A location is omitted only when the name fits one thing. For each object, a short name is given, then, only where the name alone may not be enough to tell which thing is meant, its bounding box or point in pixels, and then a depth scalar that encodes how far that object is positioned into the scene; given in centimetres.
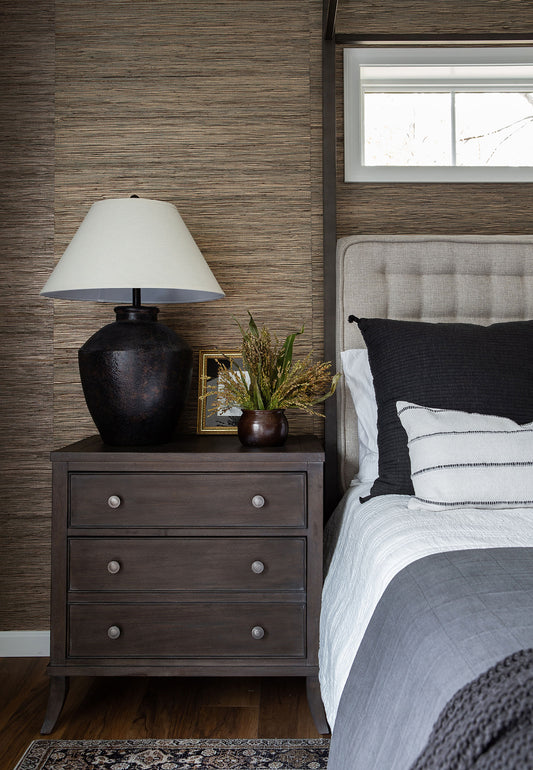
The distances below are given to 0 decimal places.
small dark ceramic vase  188
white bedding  129
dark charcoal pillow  169
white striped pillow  151
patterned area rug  159
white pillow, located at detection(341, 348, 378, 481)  198
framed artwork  224
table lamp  180
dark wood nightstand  178
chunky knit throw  66
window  237
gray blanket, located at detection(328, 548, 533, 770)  85
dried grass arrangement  193
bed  82
